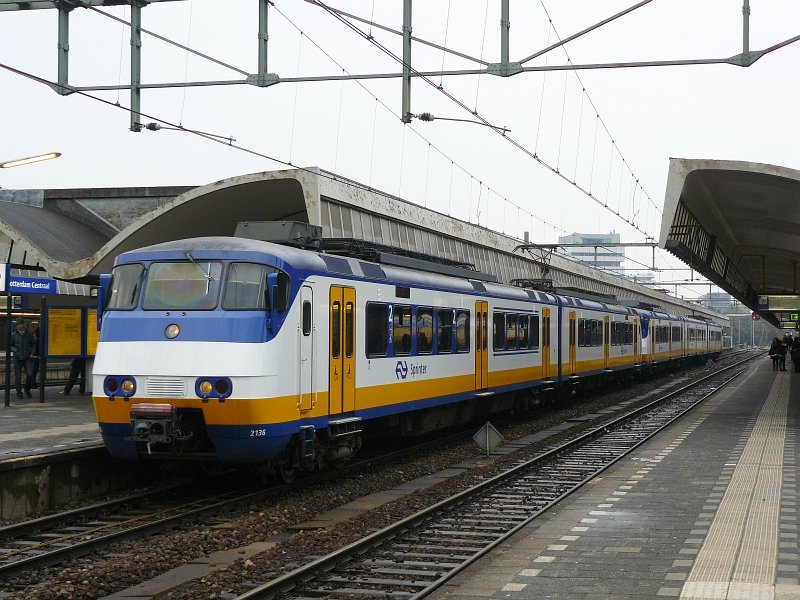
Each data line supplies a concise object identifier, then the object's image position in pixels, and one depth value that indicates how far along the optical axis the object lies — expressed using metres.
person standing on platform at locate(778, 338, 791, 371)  54.59
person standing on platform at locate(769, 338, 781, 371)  54.81
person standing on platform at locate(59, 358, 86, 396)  24.23
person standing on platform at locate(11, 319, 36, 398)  23.09
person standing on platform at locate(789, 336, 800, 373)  52.19
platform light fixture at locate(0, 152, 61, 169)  18.17
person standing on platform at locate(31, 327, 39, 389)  23.66
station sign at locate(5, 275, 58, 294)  21.47
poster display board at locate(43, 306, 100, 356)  22.27
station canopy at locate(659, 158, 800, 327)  22.66
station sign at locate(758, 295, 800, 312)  44.94
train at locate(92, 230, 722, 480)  11.75
